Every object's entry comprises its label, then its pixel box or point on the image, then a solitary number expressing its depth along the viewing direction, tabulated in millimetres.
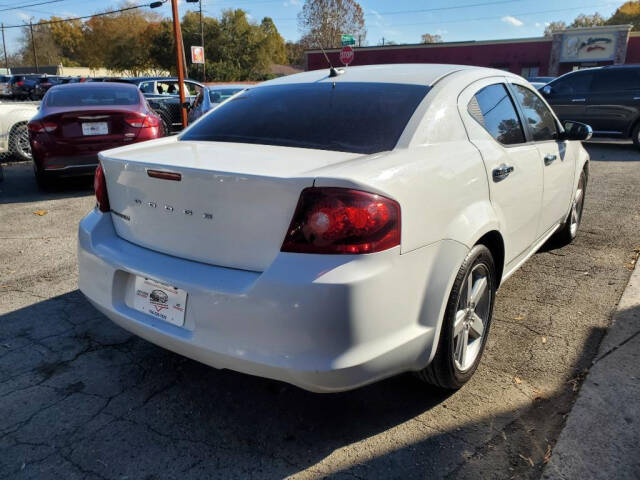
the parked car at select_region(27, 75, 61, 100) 31125
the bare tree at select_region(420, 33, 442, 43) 86000
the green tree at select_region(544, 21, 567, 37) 80731
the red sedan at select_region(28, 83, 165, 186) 6590
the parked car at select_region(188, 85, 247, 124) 9836
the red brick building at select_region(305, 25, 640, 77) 34312
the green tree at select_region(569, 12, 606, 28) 76912
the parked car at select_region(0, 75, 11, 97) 36500
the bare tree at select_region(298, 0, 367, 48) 57188
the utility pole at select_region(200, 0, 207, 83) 49303
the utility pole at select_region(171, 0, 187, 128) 10836
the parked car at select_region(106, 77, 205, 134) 12541
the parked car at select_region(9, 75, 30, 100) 34812
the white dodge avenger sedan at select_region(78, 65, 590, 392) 1892
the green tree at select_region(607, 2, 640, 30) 68812
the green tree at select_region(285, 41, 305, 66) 91612
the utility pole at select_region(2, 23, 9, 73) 86362
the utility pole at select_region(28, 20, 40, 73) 70950
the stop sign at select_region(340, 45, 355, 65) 16502
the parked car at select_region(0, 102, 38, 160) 8930
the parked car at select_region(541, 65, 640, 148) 11023
